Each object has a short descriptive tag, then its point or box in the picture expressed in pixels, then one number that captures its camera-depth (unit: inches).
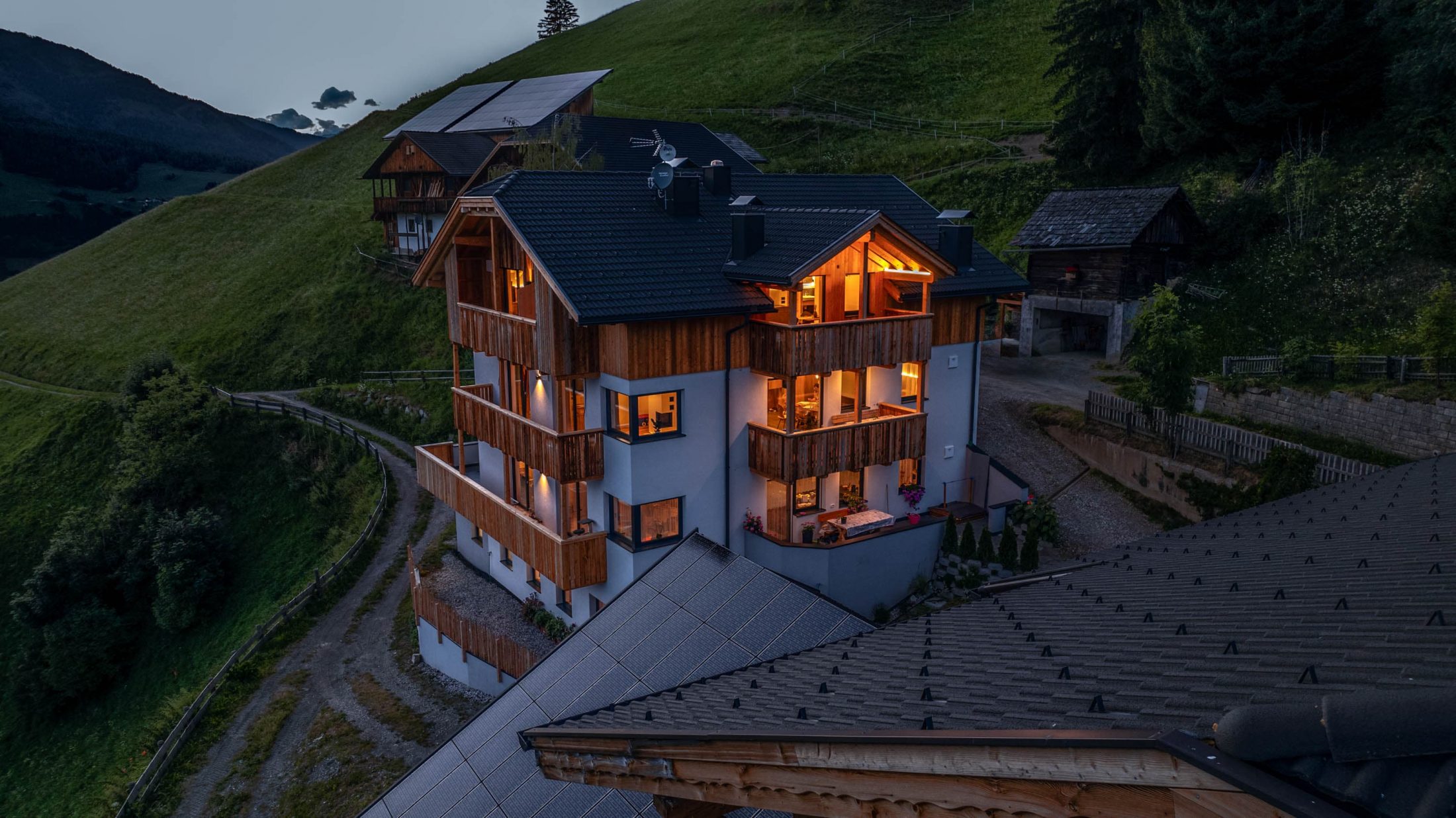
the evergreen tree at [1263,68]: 1428.4
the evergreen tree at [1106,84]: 1807.3
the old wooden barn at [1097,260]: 1418.6
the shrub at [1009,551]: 922.7
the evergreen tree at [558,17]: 5236.2
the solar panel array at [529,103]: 2469.2
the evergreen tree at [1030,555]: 906.7
